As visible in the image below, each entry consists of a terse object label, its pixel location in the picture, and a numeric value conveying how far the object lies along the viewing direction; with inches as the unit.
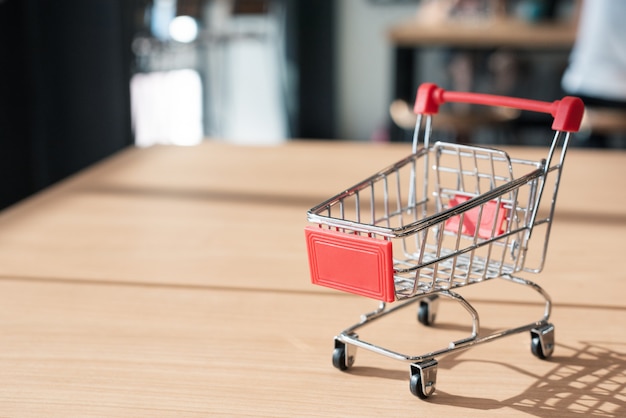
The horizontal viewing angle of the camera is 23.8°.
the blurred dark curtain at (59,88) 98.8
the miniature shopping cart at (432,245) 24.5
